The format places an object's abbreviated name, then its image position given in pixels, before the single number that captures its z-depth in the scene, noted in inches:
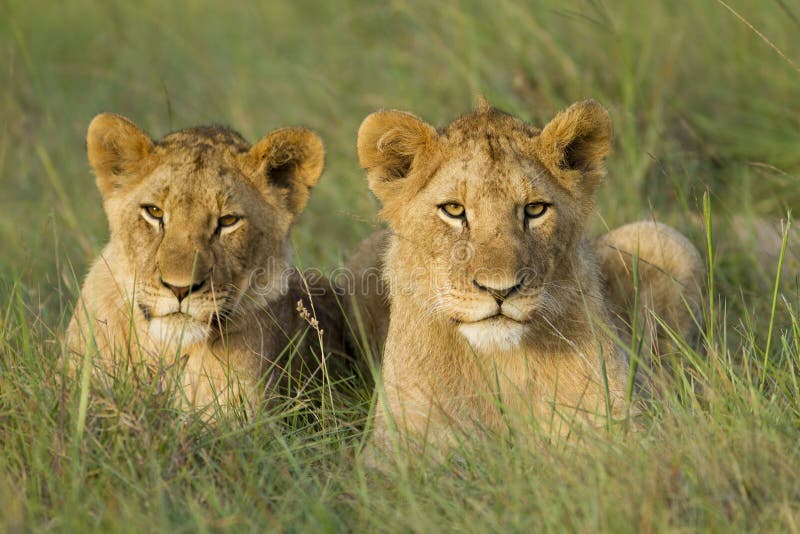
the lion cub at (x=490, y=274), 278.4
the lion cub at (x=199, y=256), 305.1
